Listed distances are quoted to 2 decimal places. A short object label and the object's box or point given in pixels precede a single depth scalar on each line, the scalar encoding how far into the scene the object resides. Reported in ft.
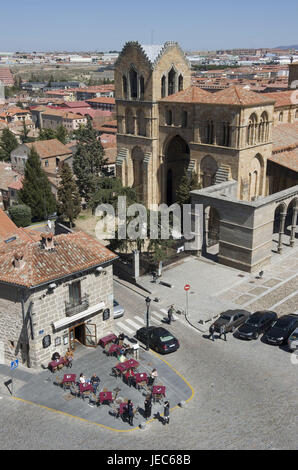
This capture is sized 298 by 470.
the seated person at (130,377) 83.82
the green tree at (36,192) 197.26
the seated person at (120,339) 96.48
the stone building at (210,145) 132.77
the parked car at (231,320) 100.94
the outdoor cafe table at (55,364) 87.17
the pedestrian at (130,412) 73.67
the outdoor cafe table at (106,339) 96.37
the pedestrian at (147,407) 74.79
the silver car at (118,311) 109.91
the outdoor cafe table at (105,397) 78.18
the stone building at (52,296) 86.48
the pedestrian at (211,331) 99.25
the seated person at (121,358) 89.66
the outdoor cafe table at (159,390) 79.10
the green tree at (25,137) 359.46
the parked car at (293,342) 92.17
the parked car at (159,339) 94.02
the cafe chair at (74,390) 81.72
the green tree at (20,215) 191.11
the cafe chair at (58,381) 84.29
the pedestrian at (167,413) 73.77
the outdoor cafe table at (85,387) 80.12
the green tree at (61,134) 335.94
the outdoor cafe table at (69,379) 82.48
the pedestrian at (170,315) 106.72
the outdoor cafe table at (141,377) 82.74
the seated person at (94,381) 81.76
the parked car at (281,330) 94.89
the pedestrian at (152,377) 83.15
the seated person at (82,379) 81.31
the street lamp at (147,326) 93.47
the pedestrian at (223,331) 98.27
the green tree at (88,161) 207.78
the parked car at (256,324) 97.76
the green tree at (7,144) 318.45
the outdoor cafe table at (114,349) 92.79
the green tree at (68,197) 181.20
